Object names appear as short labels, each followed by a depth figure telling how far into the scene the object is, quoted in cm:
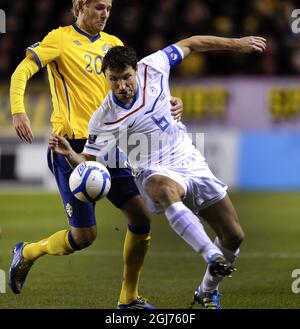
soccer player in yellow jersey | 1416
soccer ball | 1294
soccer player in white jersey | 1288
